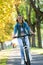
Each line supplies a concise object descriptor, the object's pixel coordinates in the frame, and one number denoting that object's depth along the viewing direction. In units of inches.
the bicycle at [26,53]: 526.7
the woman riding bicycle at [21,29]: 533.3
